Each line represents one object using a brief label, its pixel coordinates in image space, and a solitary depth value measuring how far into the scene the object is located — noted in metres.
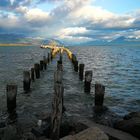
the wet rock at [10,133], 5.76
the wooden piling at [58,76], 8.76
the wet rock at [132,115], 7.31
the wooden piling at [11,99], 8.76
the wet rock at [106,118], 8.13
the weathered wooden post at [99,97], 9.62
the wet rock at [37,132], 6.42
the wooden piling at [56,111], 6.12
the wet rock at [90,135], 5.04
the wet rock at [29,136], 6.12
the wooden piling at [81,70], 16.52
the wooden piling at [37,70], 16.91
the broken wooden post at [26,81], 12.31
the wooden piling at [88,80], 12.19
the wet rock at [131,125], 6.17
